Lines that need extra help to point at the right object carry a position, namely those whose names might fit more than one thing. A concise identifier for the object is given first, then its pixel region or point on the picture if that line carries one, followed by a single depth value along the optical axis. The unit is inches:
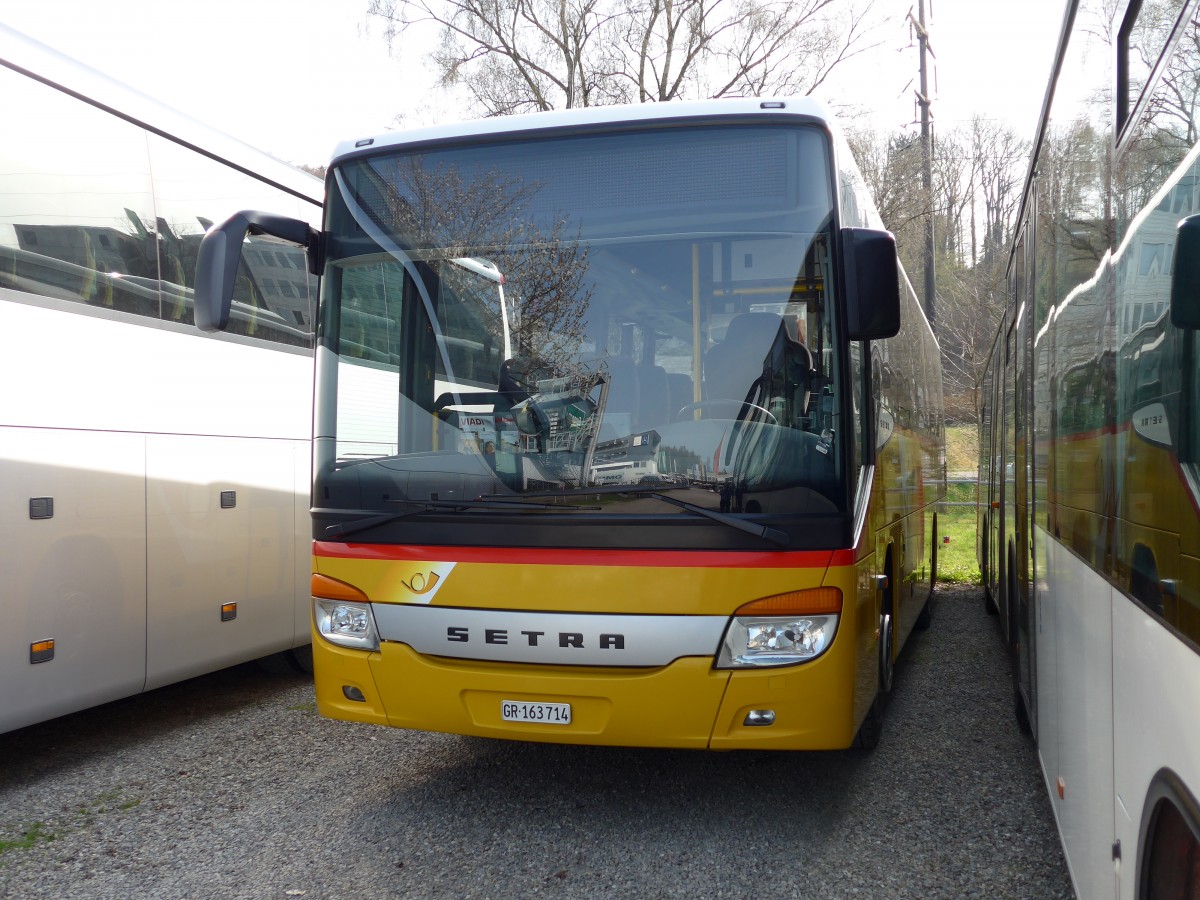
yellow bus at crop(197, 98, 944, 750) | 162.2
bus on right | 71.6
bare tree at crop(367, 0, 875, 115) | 771.4
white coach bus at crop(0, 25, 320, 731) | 200.5
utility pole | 815.1
